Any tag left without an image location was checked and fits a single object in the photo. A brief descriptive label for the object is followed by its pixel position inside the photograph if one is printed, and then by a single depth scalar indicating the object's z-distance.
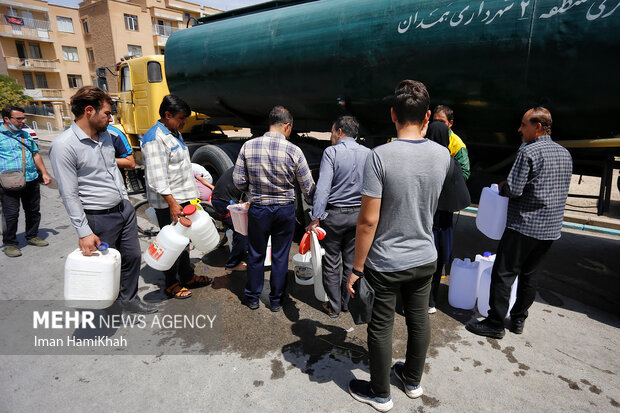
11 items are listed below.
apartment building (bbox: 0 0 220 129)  31.05
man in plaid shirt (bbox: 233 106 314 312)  2.88
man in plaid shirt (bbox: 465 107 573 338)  2.50
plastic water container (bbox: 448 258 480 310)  3.16
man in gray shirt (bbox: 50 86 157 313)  2.42
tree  24.74
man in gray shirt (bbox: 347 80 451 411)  1.74
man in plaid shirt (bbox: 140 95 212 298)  2.96
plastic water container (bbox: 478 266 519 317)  3.03
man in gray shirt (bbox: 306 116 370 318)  2.88
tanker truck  2.74
